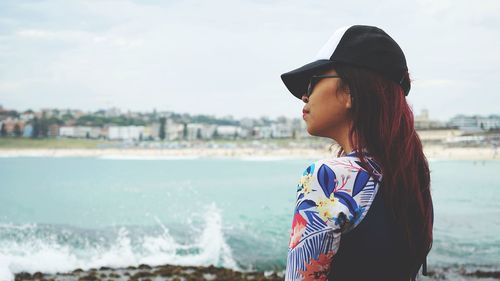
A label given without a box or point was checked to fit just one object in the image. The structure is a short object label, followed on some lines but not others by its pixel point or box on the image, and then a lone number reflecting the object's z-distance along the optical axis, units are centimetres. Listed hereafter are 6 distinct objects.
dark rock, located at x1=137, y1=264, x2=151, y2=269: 1021
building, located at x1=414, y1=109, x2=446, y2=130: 7181
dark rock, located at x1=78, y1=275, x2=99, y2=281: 902
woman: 96
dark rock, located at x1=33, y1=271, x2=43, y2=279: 941
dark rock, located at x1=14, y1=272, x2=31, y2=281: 931
